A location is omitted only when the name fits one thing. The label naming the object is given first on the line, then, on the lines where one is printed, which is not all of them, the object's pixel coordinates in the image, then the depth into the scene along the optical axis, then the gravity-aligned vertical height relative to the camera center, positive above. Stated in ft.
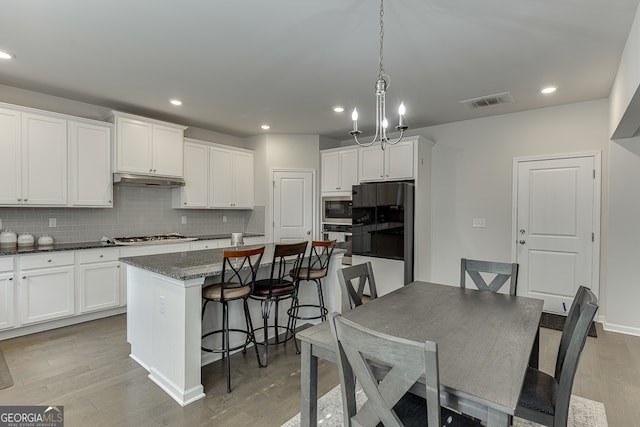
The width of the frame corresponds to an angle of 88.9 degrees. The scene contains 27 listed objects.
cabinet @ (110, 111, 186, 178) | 13.33 +2.71
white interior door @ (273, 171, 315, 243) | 18.20 +0.24
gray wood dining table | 3.60 -1.94
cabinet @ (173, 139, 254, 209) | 16.11 +1.65
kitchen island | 7.28 -2.69
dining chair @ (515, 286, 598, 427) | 4.45 -2.70
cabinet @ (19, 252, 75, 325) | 10.72 -2.69
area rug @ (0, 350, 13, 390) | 7.93 -4.30
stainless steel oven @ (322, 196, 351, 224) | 17.35 +0.04
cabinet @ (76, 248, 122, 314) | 11.90 -2.69
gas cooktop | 13.48 -1.37
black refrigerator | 14.46 -0.48
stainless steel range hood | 13.41 +1.23
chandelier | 6.95 +2.39
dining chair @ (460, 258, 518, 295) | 7.94 -1.54
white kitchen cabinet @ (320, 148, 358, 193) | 16.96 +2.18
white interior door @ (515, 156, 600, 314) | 12.60 -0.66
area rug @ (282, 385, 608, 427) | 6.63 -4.32
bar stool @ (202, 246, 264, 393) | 7.73 -2.05
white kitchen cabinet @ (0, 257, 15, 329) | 10.29 -2.73
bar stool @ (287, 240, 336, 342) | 10.27 -1.99
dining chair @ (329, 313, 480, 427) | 3.31 -1.87
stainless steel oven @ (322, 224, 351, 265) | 17.21 -1.36
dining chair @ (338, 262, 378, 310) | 7.13 -1.67
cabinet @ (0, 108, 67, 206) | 10.93 +1.73
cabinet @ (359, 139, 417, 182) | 14.94 +2.32
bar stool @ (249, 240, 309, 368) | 8.85 -2.16
